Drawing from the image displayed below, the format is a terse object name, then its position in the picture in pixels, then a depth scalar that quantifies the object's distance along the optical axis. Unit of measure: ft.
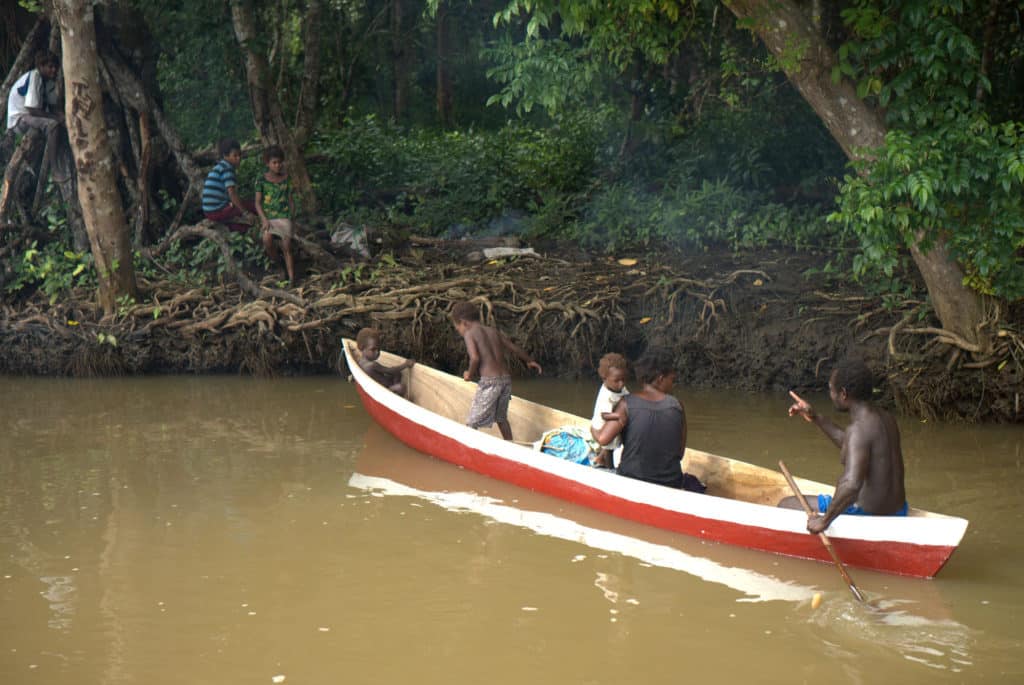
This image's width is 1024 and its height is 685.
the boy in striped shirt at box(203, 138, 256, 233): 39.14
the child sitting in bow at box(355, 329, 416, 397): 30.97
